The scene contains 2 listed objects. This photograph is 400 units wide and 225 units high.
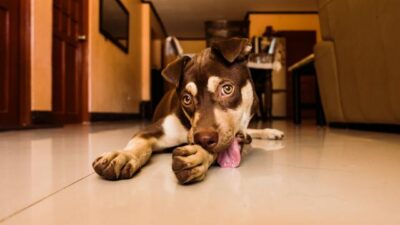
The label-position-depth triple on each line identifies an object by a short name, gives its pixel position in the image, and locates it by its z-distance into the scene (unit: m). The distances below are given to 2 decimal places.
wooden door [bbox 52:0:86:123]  4.18
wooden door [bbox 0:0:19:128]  3.12
